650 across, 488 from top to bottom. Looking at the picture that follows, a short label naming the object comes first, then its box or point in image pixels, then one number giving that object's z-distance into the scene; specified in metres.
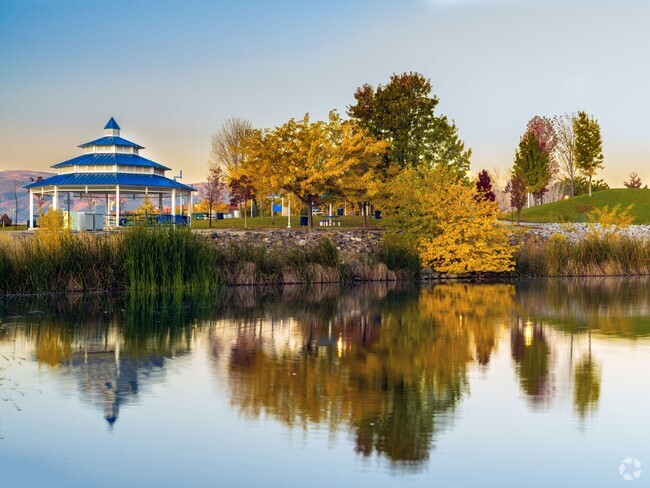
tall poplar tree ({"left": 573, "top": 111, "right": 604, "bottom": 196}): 71.00
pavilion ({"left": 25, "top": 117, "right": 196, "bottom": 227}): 48.03
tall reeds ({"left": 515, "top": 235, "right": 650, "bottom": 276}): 32.94
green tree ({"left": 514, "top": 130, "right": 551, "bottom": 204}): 69.69
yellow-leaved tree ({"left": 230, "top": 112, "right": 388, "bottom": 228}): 38.78
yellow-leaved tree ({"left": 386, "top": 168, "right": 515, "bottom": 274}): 31.02
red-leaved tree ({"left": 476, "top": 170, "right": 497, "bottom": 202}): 53.97
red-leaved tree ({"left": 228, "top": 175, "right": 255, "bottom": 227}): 54.96
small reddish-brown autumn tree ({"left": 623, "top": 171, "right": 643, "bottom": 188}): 89.12
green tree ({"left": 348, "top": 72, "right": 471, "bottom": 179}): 50.22
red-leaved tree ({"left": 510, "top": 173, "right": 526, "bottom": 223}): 58.31
